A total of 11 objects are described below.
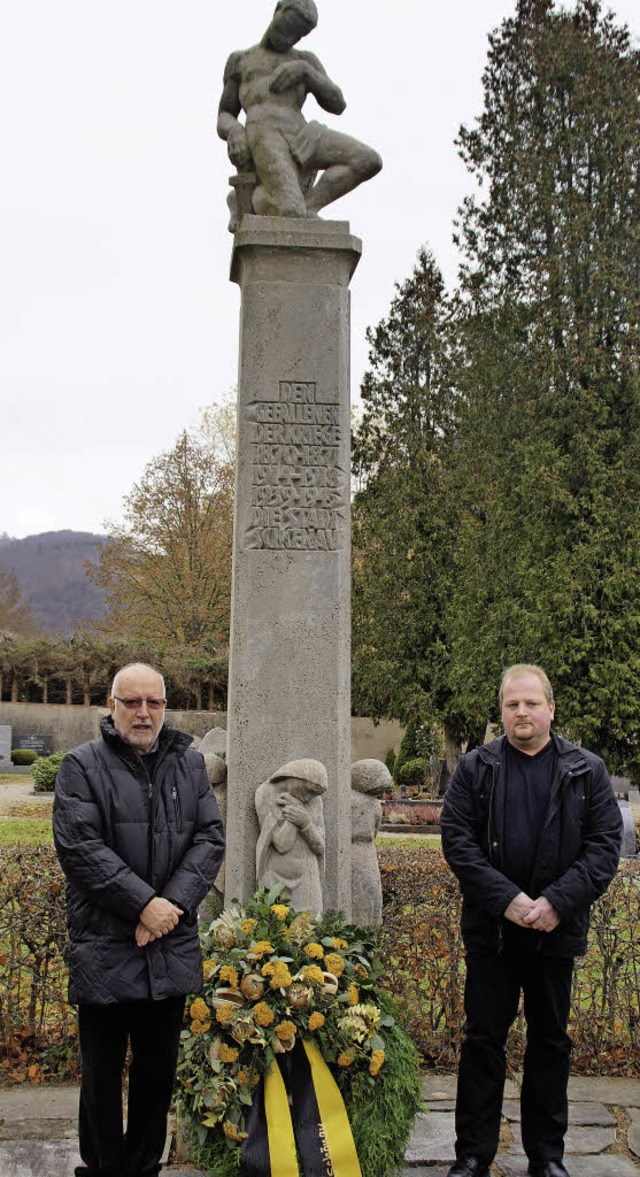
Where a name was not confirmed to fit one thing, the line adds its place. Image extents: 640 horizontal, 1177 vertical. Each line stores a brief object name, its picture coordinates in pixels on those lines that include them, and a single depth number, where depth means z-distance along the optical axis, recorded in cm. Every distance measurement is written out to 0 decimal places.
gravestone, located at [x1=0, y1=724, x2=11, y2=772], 2944
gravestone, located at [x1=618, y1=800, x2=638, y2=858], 1569
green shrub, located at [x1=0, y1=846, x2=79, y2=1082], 516
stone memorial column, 516
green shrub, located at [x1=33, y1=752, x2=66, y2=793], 2100
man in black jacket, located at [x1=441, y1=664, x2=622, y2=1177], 384
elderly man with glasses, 336
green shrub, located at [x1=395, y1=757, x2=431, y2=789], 2609
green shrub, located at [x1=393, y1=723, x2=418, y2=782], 2649
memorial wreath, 371
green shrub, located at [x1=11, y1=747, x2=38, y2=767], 3022
